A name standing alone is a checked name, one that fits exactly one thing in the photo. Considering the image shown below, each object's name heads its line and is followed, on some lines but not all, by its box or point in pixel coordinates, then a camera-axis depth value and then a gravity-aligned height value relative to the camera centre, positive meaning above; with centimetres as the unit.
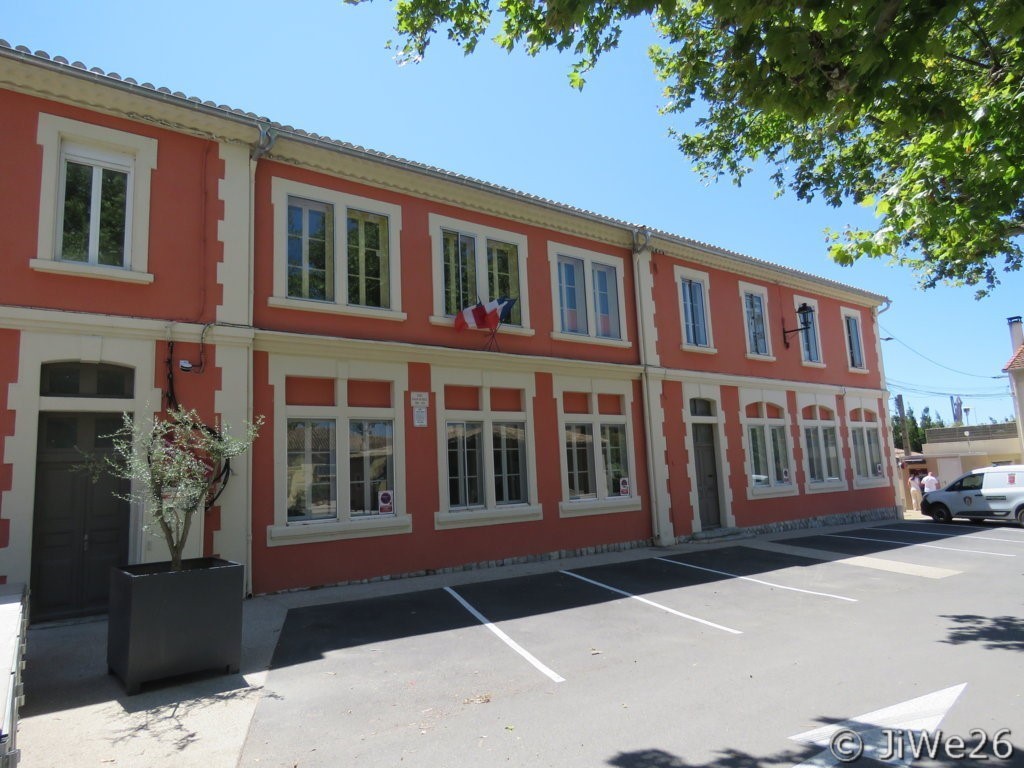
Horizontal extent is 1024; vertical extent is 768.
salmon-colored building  771 +207
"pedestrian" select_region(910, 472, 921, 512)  2241 -123
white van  1739 -120
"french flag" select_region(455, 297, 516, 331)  1104 +288
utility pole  4753 +331
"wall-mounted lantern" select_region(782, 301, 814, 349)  1745 +414
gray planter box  514 -110
